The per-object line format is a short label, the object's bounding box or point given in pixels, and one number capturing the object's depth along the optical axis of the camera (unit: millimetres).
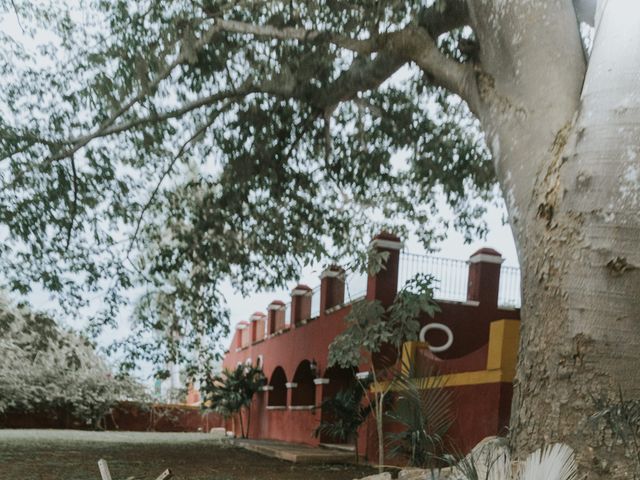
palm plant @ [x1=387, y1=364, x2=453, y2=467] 4703
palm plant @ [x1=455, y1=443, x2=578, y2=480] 2480
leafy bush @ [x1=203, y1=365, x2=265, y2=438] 17922
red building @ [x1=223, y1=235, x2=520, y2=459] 8062
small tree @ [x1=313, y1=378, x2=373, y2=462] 10898
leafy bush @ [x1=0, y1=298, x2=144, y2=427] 20000
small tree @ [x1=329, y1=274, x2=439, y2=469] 9742
